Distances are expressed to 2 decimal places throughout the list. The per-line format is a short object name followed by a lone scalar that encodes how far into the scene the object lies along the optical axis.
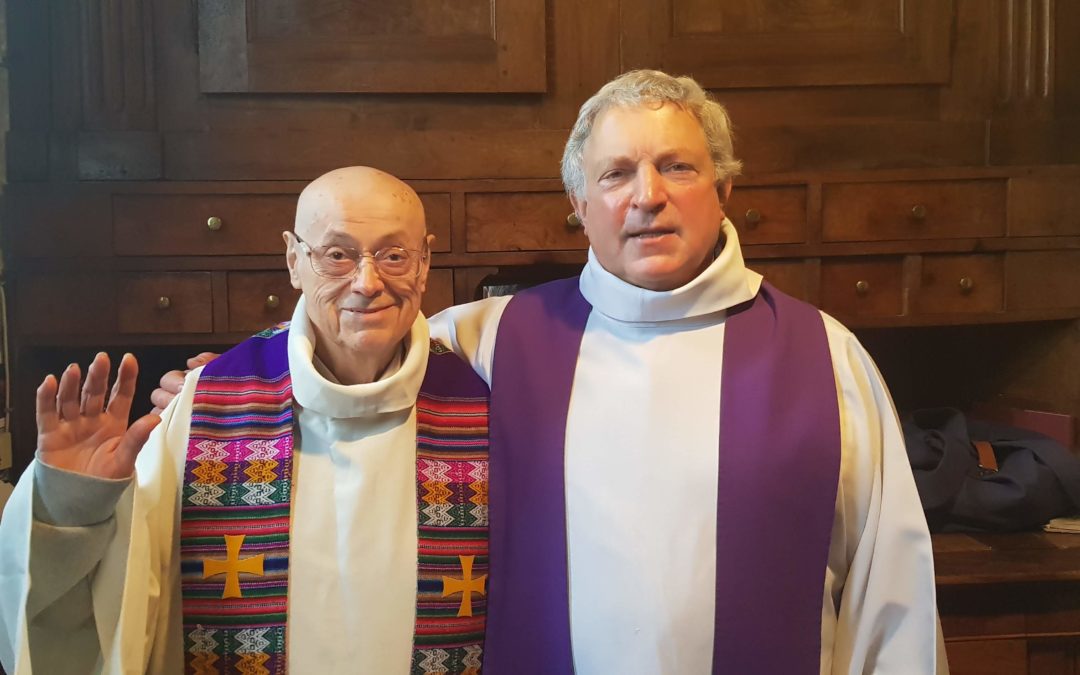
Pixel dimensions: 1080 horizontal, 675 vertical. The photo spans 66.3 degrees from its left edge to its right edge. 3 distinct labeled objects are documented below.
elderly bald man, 1.27
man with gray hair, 1.42
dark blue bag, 2.04
